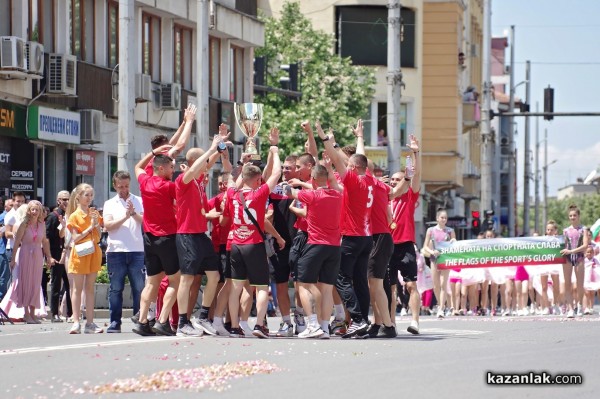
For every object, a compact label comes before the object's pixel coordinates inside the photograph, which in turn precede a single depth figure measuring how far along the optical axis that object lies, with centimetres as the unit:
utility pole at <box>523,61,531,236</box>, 9569
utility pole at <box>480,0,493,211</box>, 6320
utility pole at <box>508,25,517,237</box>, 7889
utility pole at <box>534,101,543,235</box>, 11366
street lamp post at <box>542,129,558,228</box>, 15632
